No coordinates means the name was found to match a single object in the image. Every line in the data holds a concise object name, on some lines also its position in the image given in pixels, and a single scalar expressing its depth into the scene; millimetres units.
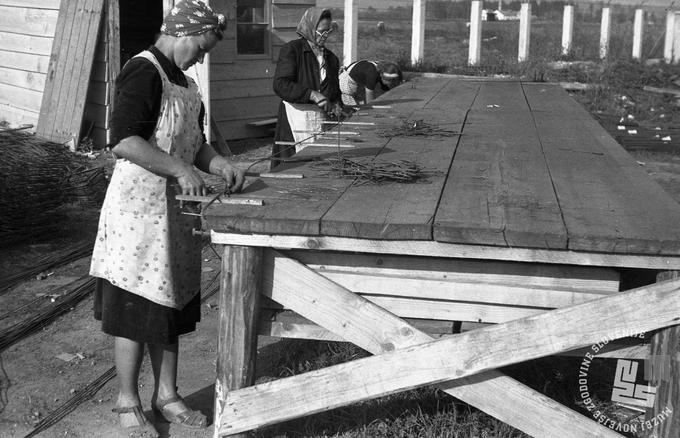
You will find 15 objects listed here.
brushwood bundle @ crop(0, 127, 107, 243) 6043
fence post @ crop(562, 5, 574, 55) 18766
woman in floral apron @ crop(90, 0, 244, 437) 3199
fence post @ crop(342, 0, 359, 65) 14078
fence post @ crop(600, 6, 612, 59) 18928
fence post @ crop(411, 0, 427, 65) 15312
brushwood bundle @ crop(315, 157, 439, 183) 3518
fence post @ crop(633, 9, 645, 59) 19922
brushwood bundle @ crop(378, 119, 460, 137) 4940
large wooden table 2748
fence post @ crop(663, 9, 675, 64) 19094
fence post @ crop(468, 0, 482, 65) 16406
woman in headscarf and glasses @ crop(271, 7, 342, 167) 5652
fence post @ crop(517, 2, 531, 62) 17547
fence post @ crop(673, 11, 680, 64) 19033
